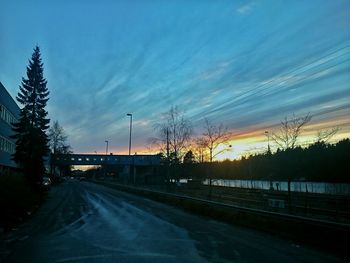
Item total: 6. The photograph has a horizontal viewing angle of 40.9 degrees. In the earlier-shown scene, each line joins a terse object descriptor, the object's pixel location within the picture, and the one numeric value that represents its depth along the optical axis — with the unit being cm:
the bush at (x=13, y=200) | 2011
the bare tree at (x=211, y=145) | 3478
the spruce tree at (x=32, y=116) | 4688
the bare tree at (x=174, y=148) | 4654
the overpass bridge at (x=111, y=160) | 13425
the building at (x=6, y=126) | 5433
